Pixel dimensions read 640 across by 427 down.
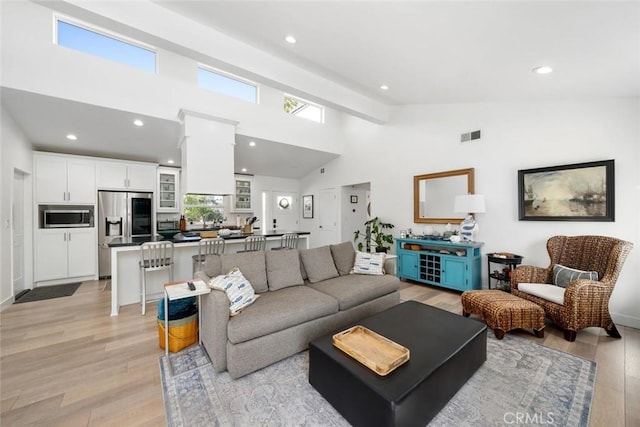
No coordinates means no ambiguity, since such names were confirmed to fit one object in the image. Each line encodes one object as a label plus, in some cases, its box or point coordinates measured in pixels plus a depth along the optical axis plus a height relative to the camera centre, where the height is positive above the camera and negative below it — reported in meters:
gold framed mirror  4.26 +0.34
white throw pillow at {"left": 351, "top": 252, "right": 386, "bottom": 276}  3.31 -0.69
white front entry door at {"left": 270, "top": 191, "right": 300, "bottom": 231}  7.52 +0.10
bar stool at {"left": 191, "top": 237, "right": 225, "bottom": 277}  3.62 -0.53
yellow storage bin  2.34 -1.13
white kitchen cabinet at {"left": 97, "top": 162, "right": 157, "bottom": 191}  4.83 +0.79
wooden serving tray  1.53 -0.92
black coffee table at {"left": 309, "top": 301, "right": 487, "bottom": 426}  1.37 -0.98
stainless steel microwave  4.36 -0.01
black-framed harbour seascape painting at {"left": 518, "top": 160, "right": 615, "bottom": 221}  2.97 +0.23
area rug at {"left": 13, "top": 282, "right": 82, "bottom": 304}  3.74 -1.22
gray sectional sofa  1.99 -0.85
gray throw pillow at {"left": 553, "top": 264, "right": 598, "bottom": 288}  2.63 -0.71
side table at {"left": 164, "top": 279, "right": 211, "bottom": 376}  2.02 -0.64
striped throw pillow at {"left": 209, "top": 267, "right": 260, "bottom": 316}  2.14 -0.67
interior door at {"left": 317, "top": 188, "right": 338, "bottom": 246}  6.79 -0.09
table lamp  3.79 +0.03
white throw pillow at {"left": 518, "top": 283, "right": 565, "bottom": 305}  2.56 -0.87
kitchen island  3.18 -0.76
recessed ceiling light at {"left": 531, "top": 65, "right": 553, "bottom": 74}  2.54 +1.45
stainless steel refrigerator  4.77 -0.06
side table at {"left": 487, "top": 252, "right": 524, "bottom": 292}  3.48 -0.77
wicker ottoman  2.50 -1.05
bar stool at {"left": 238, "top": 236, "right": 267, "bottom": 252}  4.01 -0.48
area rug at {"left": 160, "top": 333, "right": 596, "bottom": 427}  1.58 -1.30
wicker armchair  2.41 -0.78
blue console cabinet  3.82 -0.85
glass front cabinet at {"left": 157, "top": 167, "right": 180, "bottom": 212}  5.66 +0.57
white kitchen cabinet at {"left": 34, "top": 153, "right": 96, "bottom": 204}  4.33 +0.66
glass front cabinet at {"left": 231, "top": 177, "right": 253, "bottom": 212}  6.84 +0.50
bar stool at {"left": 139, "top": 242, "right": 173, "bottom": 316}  3.24 -0.60
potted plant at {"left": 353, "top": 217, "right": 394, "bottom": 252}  5.30 -0.50
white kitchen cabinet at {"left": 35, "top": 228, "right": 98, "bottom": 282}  4.29 -0.67
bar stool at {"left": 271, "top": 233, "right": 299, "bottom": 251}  4.40 -0.48
